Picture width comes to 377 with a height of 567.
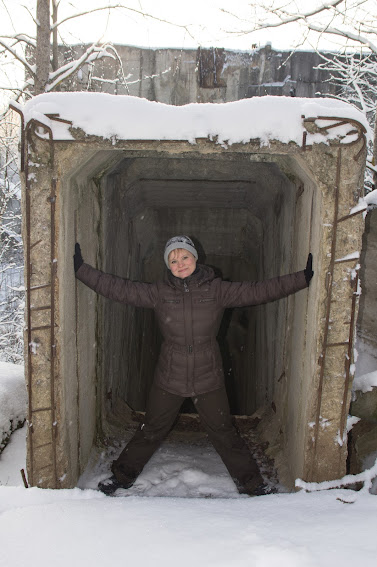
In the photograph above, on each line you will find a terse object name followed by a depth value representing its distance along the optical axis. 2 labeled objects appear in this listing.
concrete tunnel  2.75
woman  3.19
